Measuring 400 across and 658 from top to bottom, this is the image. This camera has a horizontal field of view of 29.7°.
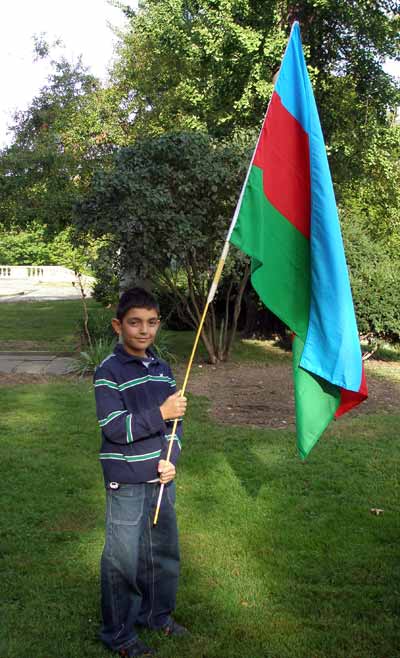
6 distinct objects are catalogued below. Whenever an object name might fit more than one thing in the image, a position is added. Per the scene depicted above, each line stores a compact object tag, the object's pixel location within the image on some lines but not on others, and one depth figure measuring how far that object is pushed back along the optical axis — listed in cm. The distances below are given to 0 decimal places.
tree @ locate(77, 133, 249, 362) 984
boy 316
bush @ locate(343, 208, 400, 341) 1220
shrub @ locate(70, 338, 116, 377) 1052
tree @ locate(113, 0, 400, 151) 1459
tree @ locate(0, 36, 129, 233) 1512
